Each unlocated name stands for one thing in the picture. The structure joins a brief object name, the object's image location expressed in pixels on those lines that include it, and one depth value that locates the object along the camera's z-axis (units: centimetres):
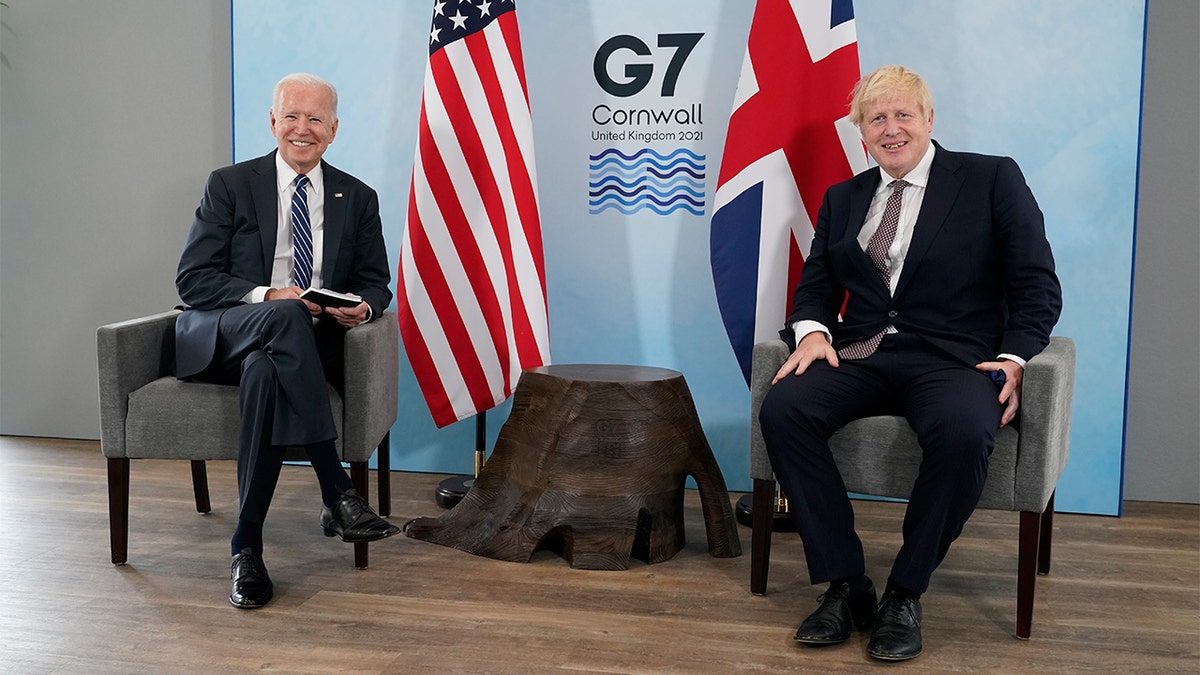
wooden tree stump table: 296
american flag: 345
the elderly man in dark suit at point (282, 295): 265
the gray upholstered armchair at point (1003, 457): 244
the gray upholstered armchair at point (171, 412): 283
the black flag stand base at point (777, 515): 335
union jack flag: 320
